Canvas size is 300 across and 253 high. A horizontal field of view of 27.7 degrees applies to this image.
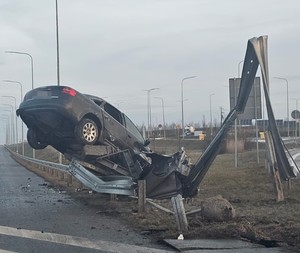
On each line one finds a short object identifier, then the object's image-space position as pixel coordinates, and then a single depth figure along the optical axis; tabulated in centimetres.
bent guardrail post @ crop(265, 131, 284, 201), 1460
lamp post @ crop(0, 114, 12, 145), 11606
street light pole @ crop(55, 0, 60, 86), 2984
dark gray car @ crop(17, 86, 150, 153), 1456
